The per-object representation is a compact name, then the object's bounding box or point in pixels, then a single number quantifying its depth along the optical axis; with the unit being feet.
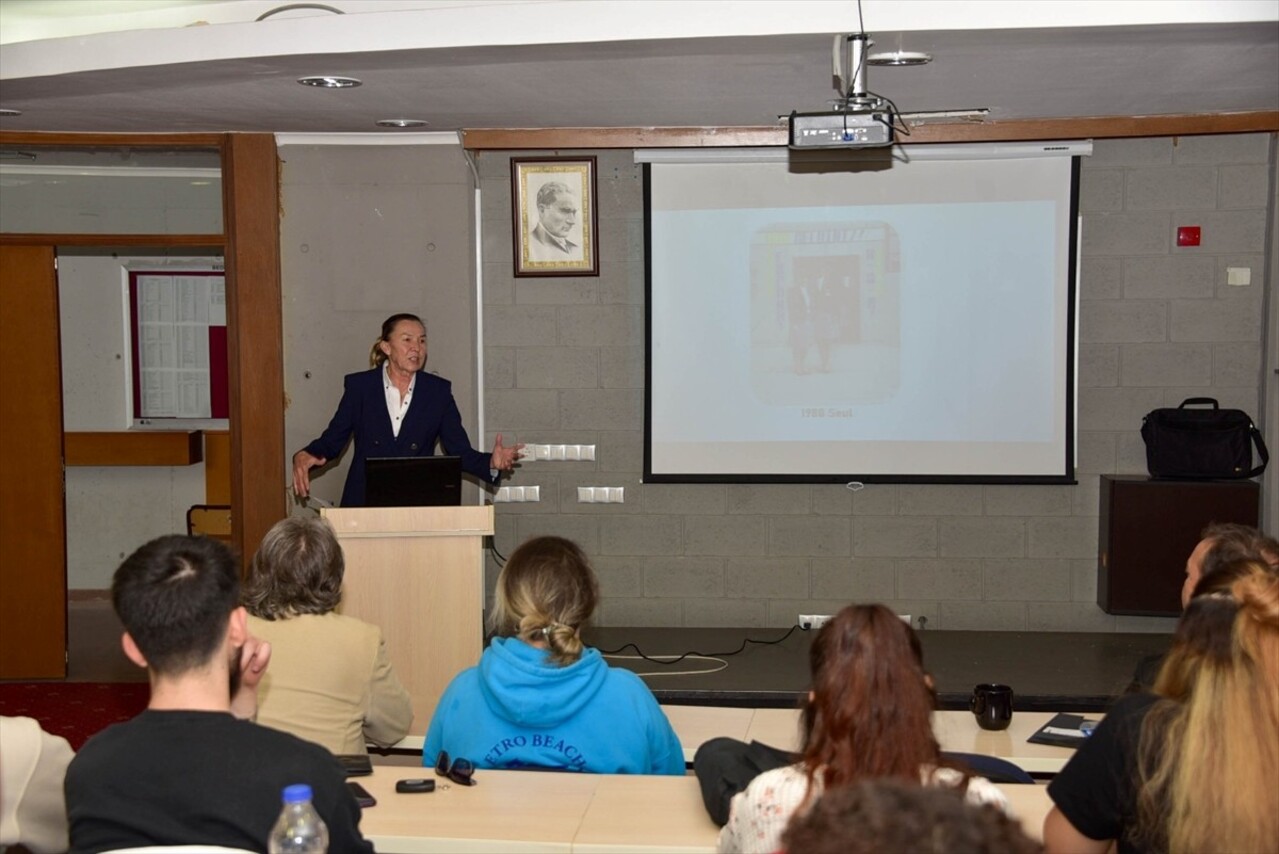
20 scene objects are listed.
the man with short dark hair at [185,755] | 5.94
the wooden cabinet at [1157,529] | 18.42
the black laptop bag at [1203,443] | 18.43
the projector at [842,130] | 13.16
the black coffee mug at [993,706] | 10.07
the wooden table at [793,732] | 9.58
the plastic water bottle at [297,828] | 5.69
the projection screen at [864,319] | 19.25
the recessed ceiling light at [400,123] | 18.28
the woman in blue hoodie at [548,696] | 8.85
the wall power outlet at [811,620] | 20.00
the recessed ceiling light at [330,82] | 14.93
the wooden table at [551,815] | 7.54
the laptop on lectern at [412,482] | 15.19
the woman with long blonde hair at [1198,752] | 6.03
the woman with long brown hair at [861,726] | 6.22
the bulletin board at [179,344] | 26.00
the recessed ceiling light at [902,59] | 13.47
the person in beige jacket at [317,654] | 9.38
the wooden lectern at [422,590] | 14.57
